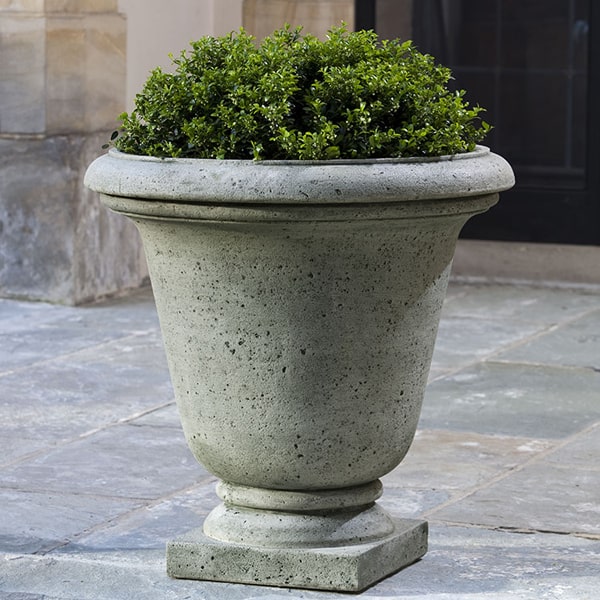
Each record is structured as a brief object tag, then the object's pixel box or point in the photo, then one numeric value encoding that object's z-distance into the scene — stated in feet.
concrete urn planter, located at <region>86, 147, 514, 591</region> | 19.51
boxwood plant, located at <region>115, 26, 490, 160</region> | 19.87
